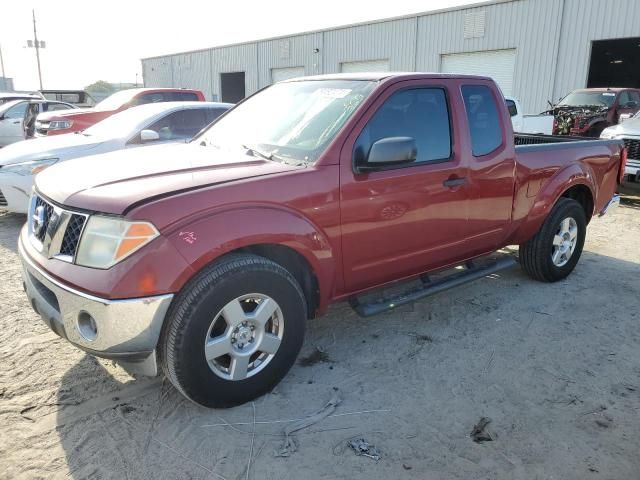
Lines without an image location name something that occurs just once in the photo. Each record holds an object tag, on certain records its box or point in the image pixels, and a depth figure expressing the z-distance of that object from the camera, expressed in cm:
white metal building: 1702
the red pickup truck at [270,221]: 254
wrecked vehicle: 1368
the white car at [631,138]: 928
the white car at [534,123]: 1264
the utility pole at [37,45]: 5000
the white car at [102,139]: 621
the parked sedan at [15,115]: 1290
